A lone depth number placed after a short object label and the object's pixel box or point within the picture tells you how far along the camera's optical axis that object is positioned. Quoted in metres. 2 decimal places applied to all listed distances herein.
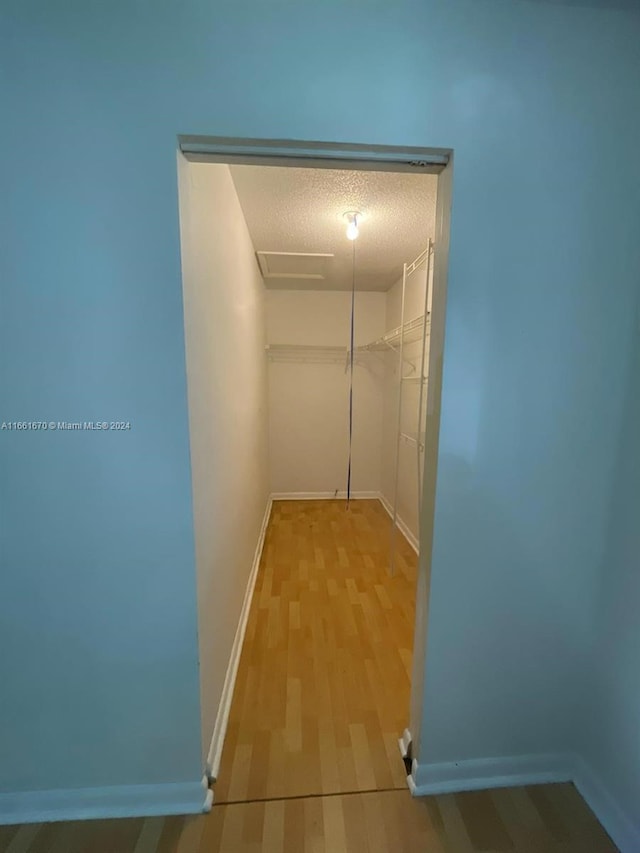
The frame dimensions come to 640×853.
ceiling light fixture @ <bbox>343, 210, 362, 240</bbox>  2.11
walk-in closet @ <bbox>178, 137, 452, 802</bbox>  1.15
